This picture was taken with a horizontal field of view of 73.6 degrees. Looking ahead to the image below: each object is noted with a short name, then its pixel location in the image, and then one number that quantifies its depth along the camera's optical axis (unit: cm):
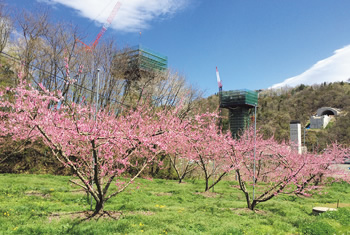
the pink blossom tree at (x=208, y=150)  1414
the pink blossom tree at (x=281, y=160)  1446
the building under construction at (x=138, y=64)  2900
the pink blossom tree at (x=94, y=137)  625
